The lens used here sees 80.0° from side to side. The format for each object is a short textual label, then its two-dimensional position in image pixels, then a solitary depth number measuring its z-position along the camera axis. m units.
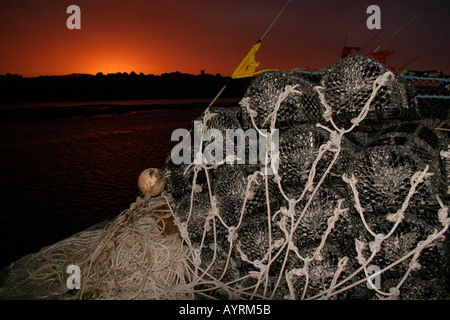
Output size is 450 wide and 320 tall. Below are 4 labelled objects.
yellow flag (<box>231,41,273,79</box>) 2.70
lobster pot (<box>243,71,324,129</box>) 2.17
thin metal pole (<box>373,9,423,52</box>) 2.87
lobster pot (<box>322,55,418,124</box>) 1.94
